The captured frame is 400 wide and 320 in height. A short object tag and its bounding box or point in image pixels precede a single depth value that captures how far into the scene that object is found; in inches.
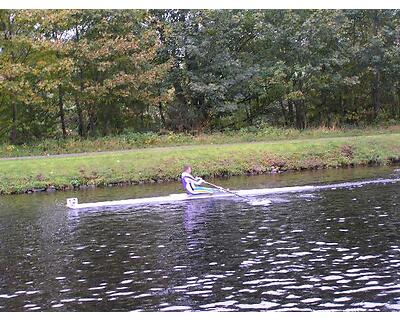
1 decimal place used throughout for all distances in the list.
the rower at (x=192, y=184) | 1048.8
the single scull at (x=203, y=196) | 986.1
